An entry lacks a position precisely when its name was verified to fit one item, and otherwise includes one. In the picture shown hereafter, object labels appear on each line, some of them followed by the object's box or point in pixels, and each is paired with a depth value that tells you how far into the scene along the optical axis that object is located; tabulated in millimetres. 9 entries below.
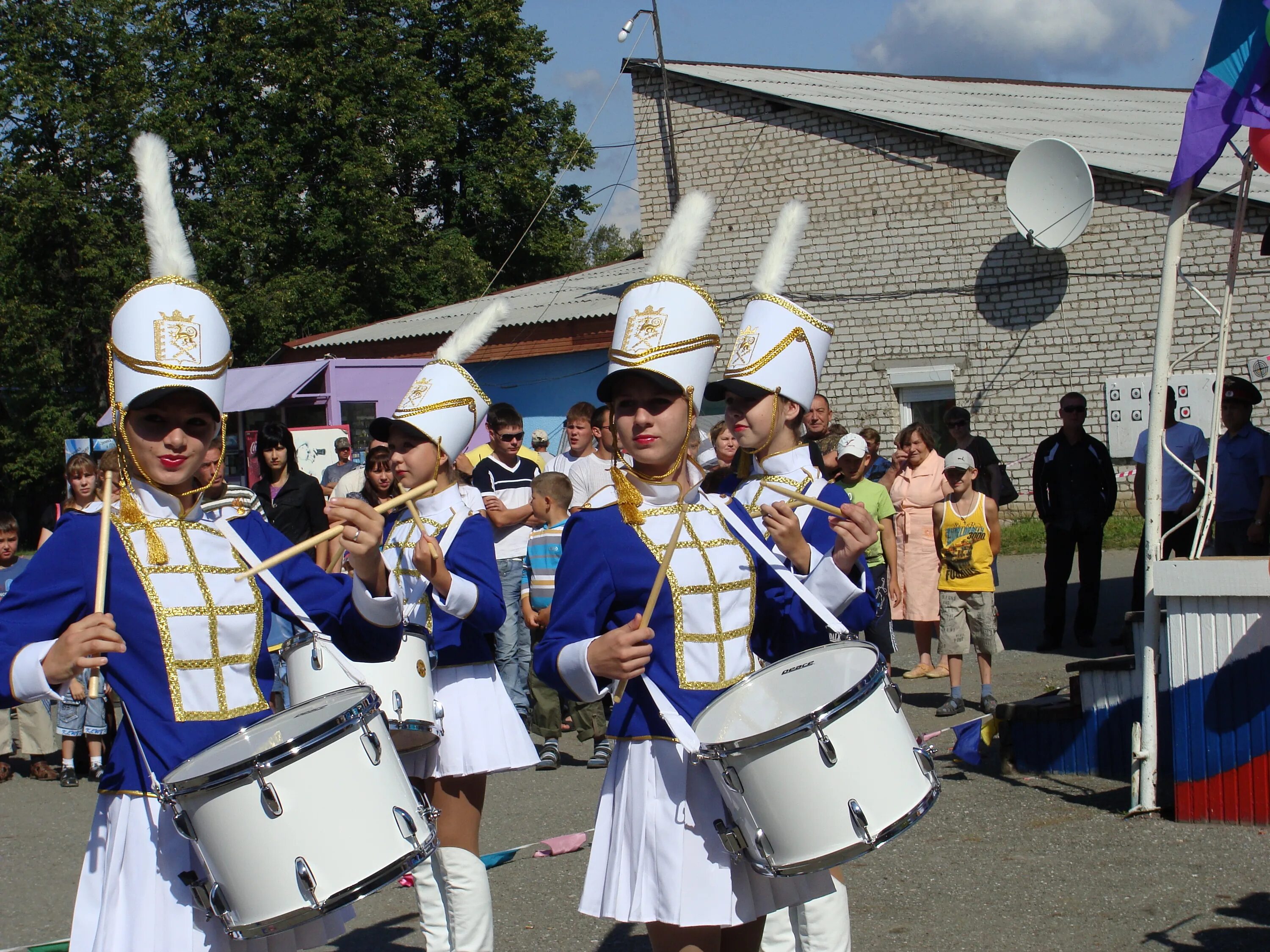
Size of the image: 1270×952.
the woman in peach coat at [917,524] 9414
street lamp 20766
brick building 17516
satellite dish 16547
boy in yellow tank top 8656
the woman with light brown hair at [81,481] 9047
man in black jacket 10758
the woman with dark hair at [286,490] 8594
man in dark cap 9172
